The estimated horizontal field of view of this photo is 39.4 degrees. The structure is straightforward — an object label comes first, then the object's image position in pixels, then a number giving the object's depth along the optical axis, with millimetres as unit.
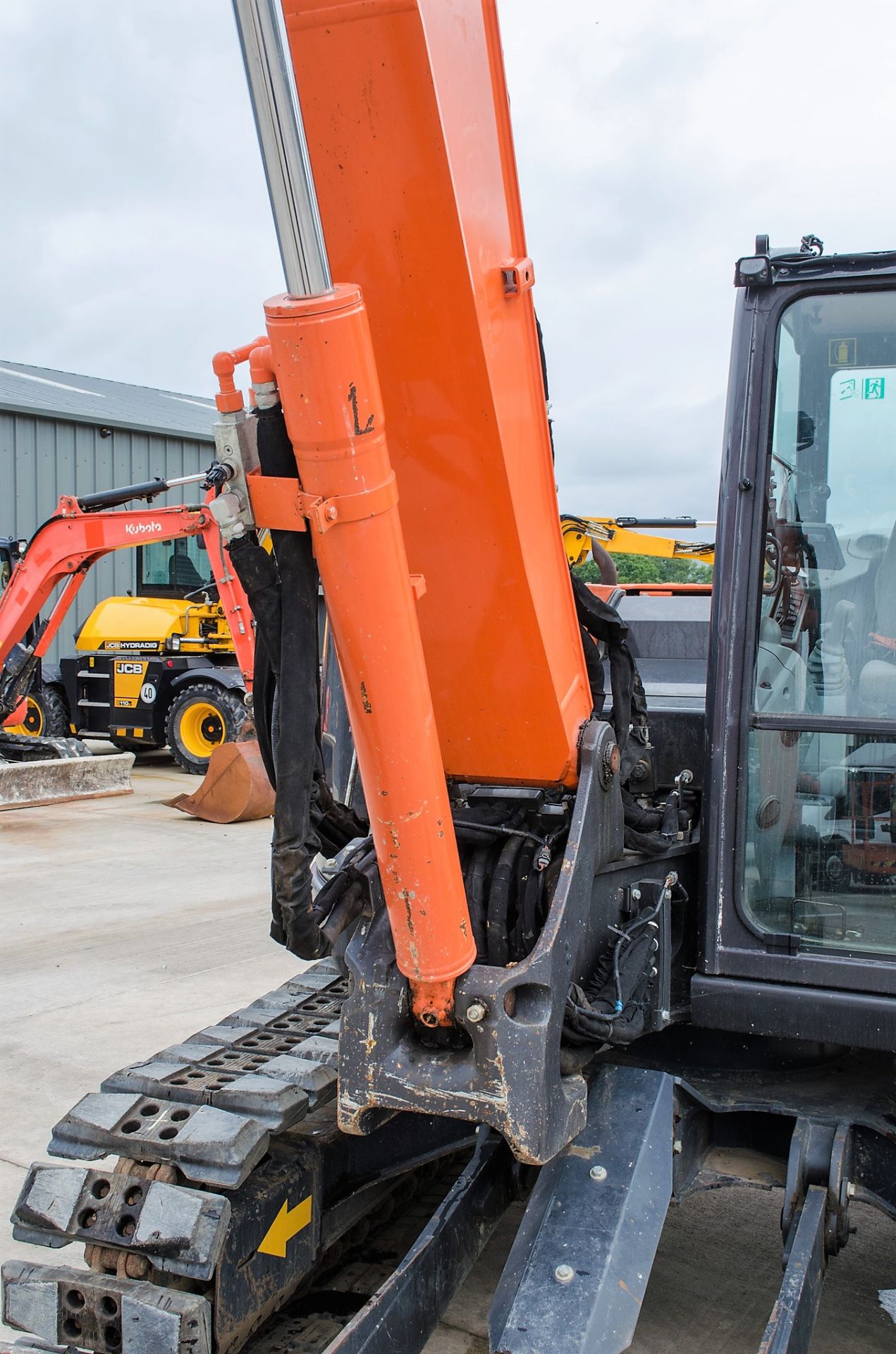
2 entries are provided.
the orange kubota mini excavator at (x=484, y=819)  2012
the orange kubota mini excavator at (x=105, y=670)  10375
